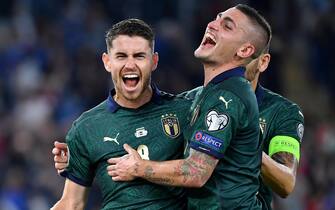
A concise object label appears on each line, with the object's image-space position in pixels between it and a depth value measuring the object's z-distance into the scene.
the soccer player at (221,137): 11.73
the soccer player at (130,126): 12.45
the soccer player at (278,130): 13.06
